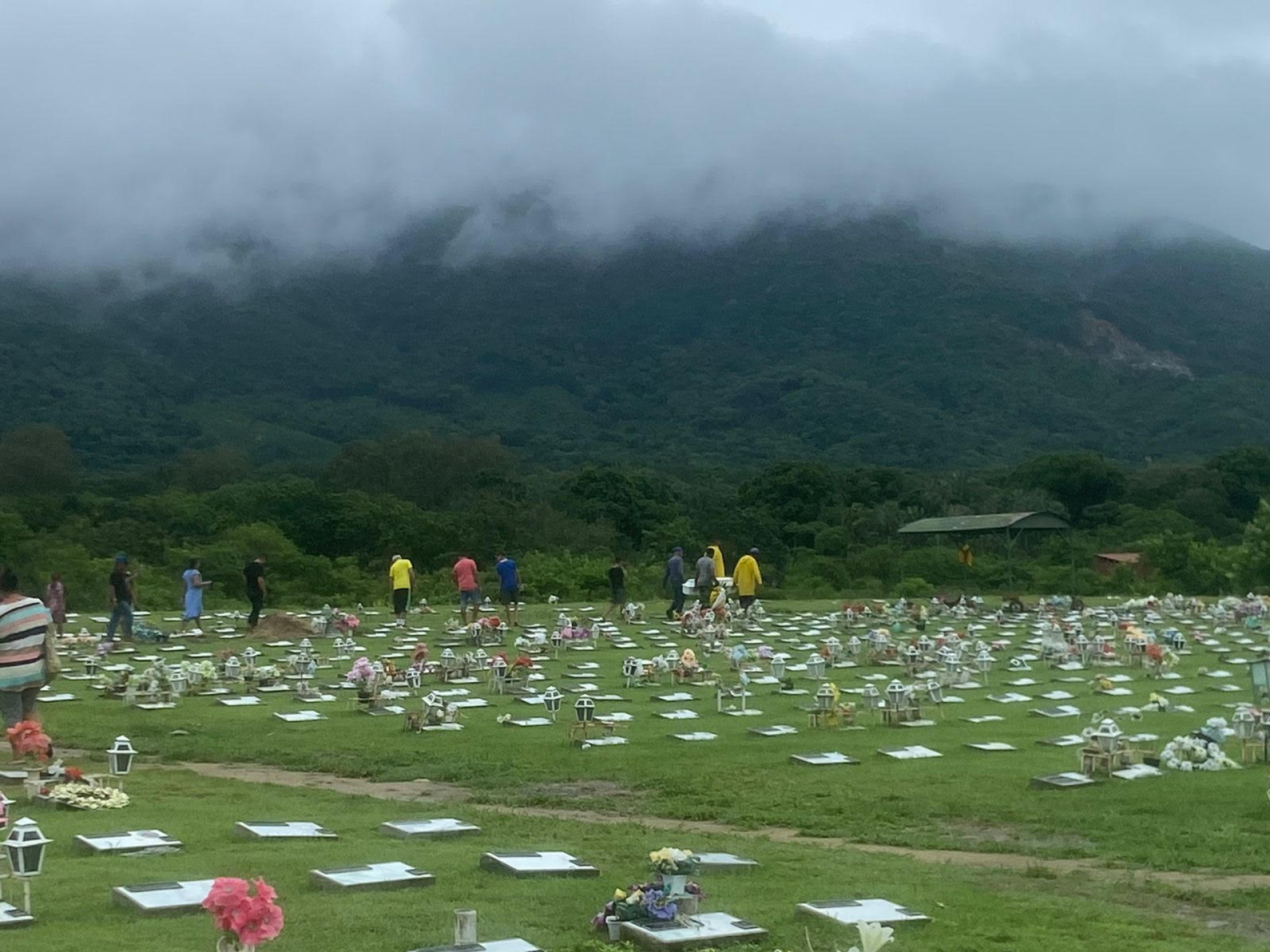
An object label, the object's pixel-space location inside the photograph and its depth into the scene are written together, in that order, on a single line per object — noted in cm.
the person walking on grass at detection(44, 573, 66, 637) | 2775
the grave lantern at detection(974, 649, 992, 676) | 2130
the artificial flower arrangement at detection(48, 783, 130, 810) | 1099
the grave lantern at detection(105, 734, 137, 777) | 1229
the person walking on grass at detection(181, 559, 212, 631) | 3078
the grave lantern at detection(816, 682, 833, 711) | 1666
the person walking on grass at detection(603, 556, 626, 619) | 3238
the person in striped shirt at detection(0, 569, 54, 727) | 1271
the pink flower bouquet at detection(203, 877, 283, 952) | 577
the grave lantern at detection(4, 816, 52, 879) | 738
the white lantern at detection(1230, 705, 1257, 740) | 1365
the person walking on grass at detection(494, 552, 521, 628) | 3078
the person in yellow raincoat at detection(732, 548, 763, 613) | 3250
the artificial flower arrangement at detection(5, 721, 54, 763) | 1167
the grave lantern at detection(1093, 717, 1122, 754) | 1283
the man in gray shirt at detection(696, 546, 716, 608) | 3394
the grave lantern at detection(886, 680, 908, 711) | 1655
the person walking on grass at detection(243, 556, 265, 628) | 2991
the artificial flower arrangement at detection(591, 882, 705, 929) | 725
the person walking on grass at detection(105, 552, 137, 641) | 2709
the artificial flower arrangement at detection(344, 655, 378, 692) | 1819
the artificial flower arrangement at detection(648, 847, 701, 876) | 746
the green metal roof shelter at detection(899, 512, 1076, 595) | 4275
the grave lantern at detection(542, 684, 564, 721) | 1698
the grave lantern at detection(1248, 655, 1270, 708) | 1463
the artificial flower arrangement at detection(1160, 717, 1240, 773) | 1298
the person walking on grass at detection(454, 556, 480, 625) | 3033
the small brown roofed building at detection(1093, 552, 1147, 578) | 5162
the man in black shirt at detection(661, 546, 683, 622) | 3244
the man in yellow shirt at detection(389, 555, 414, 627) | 3189
